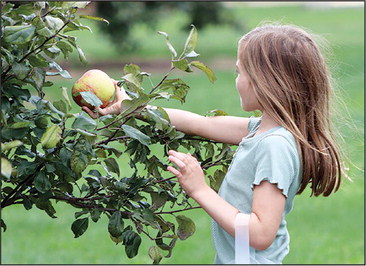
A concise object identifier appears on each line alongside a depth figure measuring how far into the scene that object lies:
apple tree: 4.00
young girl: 4.15
